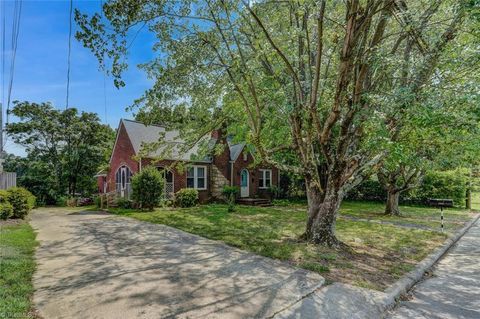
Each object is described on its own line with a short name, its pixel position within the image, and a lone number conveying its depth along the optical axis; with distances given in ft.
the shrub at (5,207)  38.55
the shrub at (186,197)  61.57
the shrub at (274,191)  80.43
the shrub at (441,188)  66.69
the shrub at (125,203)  58.51
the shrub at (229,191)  69.18
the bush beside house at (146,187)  53.67
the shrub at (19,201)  41.09
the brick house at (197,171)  64.90
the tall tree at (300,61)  19.83
